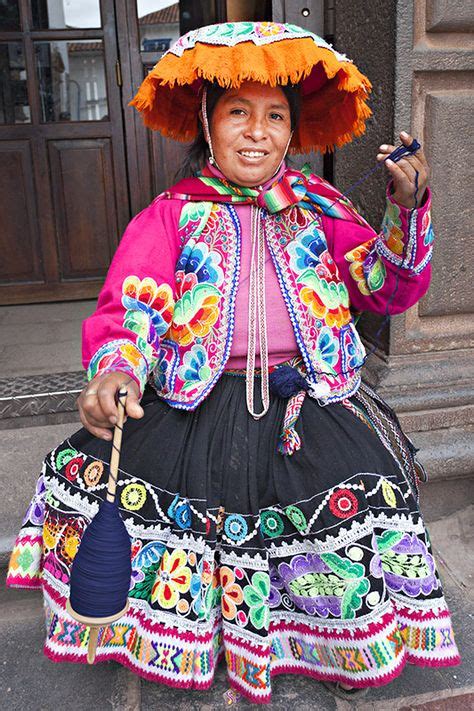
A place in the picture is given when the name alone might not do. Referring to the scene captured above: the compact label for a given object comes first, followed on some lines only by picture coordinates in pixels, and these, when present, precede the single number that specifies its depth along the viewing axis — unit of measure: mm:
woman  1521
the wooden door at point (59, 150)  3936
